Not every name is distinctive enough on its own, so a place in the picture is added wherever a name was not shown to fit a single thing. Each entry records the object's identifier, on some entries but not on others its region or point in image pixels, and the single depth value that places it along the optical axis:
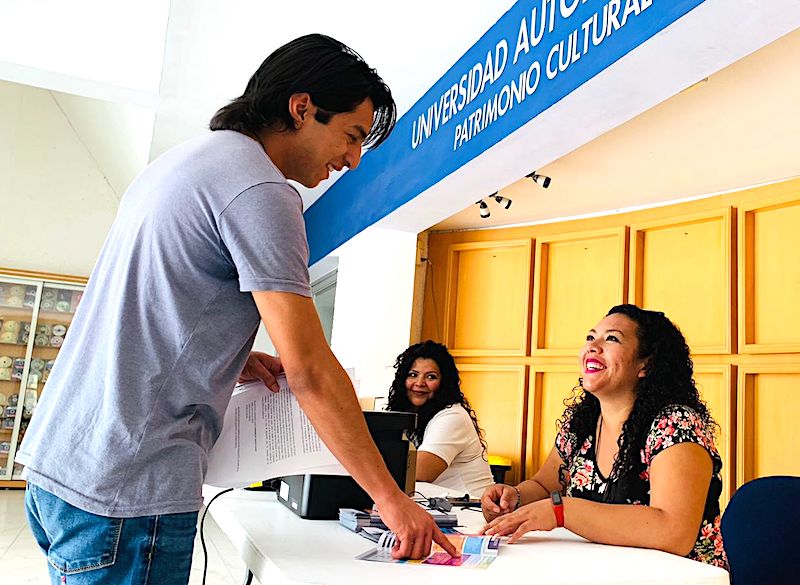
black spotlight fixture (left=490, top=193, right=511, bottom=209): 4.20
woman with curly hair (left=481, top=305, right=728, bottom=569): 1.49
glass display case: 7.73
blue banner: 2.05
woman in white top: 3.03
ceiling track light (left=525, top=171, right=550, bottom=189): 3.84
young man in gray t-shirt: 0.96
